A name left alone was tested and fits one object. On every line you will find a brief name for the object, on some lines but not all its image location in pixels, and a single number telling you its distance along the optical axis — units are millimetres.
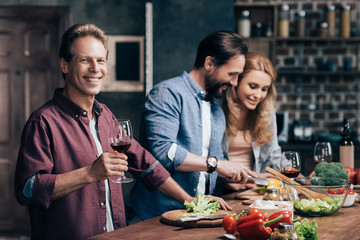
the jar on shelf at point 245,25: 5375
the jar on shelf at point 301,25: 5510
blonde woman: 2855
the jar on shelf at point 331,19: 5457
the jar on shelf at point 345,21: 5438
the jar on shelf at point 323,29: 5457
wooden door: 5133
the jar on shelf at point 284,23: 5461
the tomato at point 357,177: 2626
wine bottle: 2801
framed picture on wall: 5070
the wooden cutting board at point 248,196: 2204
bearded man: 2316
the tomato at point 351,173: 2608
